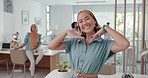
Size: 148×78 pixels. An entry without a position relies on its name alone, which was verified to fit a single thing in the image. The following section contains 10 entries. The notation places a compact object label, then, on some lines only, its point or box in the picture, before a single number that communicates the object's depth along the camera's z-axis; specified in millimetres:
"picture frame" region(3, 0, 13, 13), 5663
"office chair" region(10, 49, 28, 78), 4277
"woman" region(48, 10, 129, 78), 1215
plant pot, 1886
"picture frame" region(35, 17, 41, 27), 7844
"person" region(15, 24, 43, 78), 4316
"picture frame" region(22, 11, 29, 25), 6680
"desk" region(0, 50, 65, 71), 4590
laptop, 5145
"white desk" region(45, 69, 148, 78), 2115
